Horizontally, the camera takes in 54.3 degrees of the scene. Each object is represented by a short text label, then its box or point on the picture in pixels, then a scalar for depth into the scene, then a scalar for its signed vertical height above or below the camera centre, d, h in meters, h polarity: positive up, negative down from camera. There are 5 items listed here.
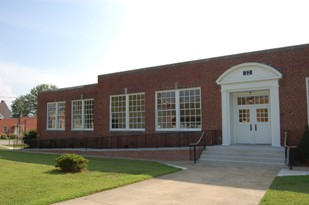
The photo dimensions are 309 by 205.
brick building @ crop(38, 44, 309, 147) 14.16 +1.39
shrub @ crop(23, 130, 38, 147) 28.93 -1.21
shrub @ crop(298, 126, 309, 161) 12.11 -0.95
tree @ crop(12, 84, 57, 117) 115.31 +7.70
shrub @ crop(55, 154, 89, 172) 11.19 -1.46
